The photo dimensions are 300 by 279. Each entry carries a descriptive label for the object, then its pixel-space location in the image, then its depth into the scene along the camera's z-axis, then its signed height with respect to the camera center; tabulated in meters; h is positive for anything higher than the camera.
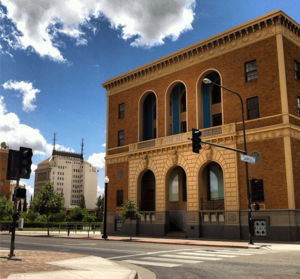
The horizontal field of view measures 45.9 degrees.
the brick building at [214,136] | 27.64 +6.90
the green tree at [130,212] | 32.22 -0.01
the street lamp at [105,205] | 32.00 +0.67
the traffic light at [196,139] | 20.59 +4.17
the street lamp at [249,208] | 23.10 +0.21
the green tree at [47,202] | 43.53 +1.21
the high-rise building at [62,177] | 191.00 +18.75
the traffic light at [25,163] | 13.98 +1.90
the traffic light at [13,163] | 14.33 +1.97
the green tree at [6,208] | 71.44 +0.71
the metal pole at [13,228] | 14.11 -0.66
